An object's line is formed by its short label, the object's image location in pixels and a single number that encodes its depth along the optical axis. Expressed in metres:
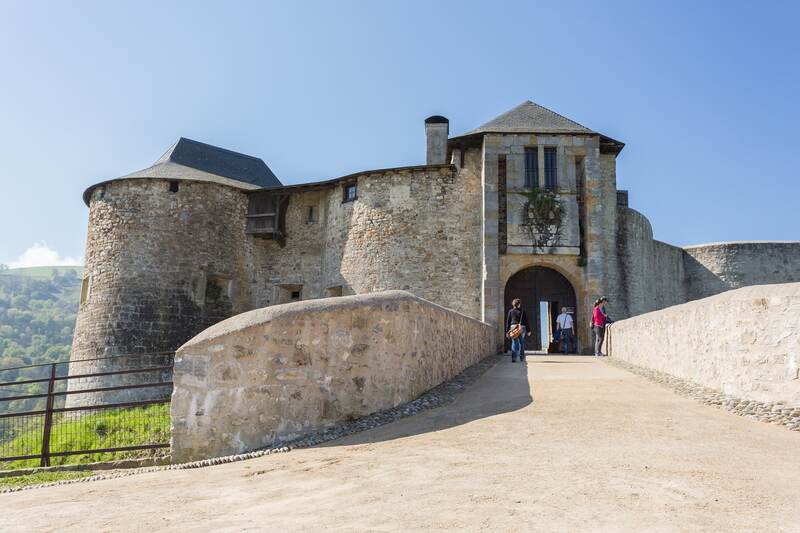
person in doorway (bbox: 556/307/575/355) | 16.97
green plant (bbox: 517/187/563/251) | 18.22
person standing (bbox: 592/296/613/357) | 14.66
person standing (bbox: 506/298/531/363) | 13.25
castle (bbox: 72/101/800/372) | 18.34
